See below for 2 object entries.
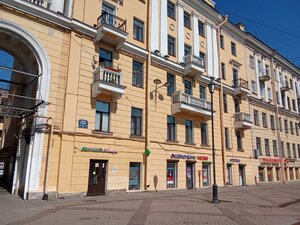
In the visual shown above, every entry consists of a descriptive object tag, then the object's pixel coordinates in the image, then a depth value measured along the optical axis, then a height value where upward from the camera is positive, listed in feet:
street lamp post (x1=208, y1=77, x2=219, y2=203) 44.98 -4.27
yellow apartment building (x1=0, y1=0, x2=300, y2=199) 47.50 +15.05
